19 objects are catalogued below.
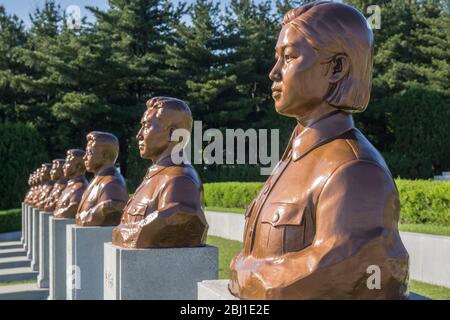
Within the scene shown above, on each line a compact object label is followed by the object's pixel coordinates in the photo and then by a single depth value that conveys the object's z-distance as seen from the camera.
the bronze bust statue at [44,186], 13.41
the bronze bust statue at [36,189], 14.79
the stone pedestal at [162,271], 5.06
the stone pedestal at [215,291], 2.92
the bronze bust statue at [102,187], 6.92
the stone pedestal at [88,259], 6.91
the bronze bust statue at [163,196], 5.10
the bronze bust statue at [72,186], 9.06
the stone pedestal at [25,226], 16.54
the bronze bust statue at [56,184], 11.59
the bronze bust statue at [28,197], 16.67
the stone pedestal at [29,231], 14.59
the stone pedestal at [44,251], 10.57
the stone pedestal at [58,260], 8.86
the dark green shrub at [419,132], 25.38
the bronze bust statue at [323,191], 2.51
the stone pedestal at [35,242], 12.77
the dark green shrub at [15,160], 24.53
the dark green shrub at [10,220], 20.58
